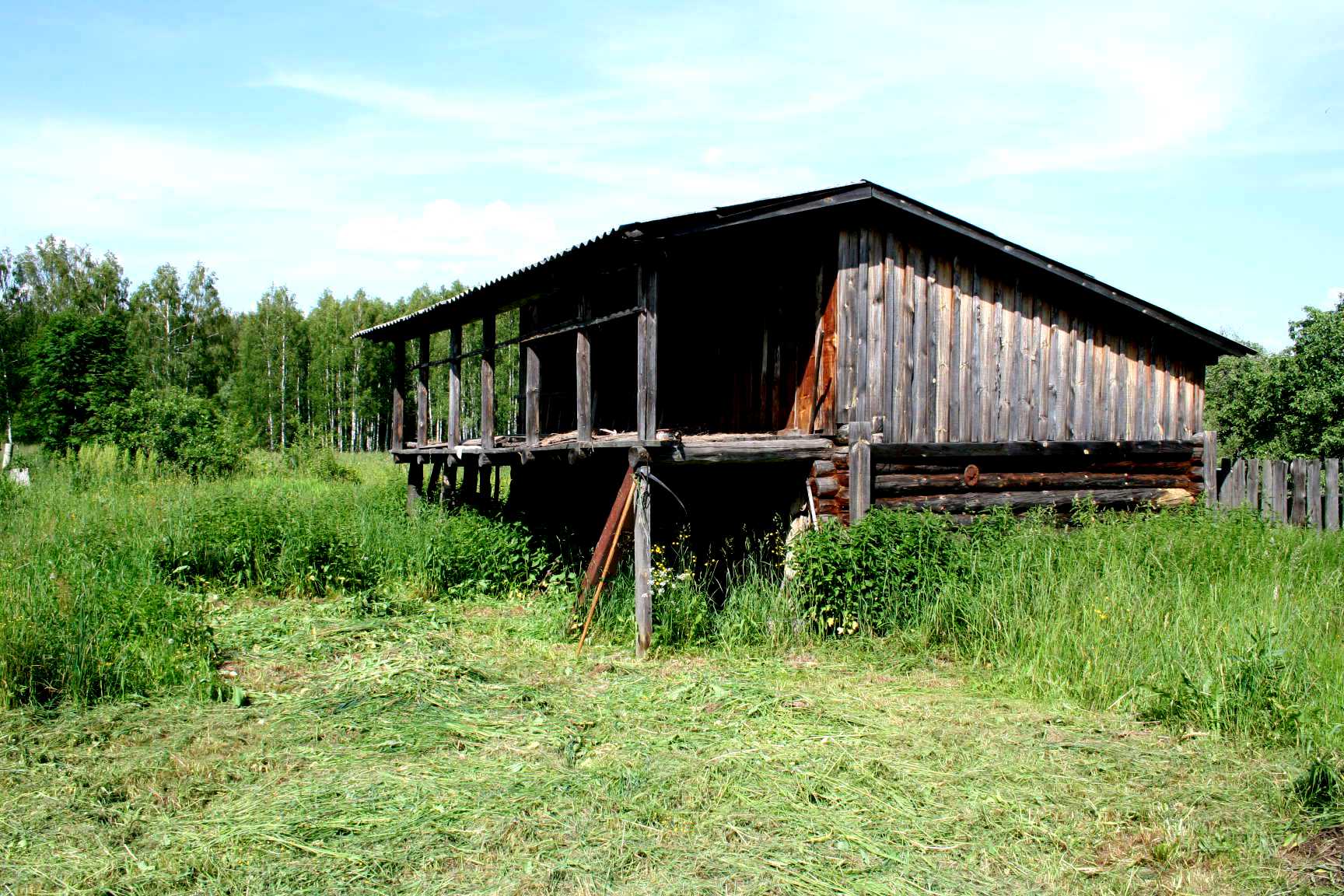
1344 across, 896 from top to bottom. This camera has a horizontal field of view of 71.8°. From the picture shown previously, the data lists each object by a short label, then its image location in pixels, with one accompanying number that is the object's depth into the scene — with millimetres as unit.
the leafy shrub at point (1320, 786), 4930
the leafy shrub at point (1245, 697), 5875
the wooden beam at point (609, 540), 9203
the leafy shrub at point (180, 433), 21984
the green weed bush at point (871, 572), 8977
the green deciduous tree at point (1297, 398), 22219
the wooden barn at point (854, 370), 9875
